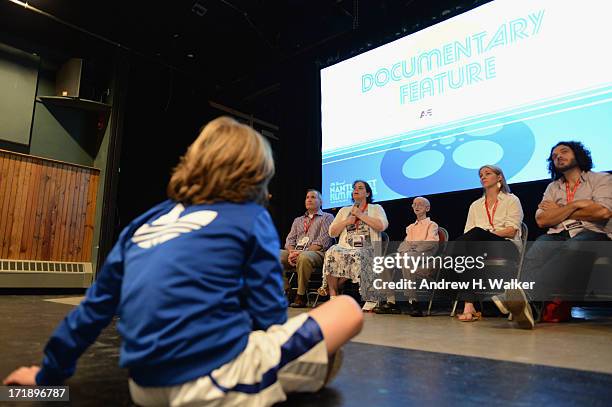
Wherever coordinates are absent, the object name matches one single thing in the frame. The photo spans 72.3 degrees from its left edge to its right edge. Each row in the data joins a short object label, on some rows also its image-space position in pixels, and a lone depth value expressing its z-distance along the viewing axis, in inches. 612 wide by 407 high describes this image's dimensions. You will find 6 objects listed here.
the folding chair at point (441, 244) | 125.8
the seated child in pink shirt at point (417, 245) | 127.0
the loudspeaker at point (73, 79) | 204.7
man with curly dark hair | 99.0
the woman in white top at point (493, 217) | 108.3
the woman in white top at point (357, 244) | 134.3
